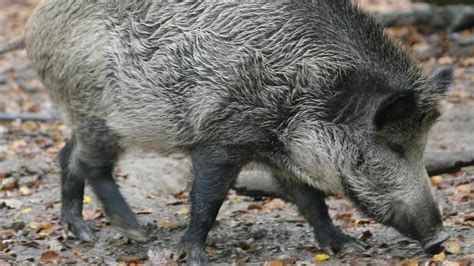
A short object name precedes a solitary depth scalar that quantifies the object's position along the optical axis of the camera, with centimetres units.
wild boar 1090
